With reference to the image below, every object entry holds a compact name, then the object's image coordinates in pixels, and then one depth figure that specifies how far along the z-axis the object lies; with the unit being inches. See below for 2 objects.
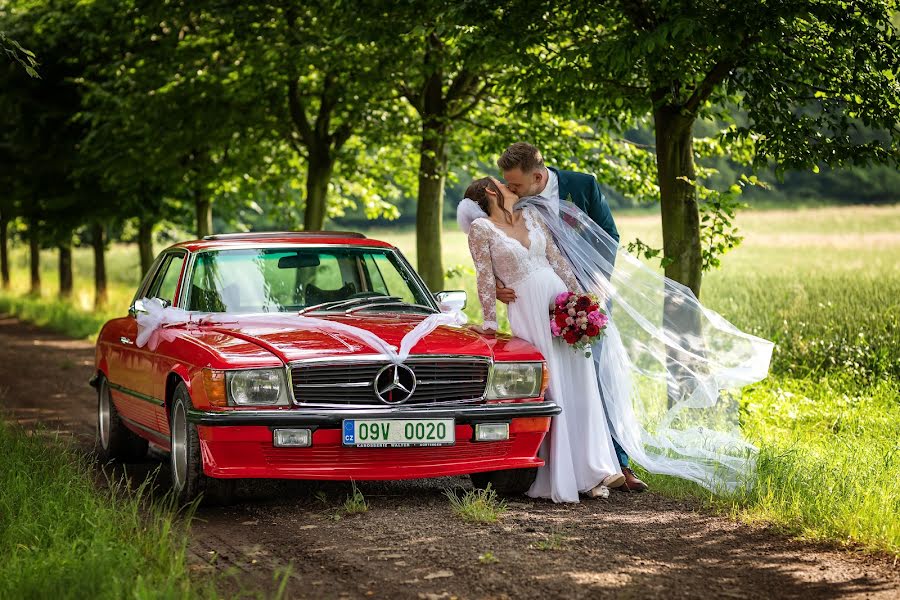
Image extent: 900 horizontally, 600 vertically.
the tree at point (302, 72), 646.5
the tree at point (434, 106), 623.8
